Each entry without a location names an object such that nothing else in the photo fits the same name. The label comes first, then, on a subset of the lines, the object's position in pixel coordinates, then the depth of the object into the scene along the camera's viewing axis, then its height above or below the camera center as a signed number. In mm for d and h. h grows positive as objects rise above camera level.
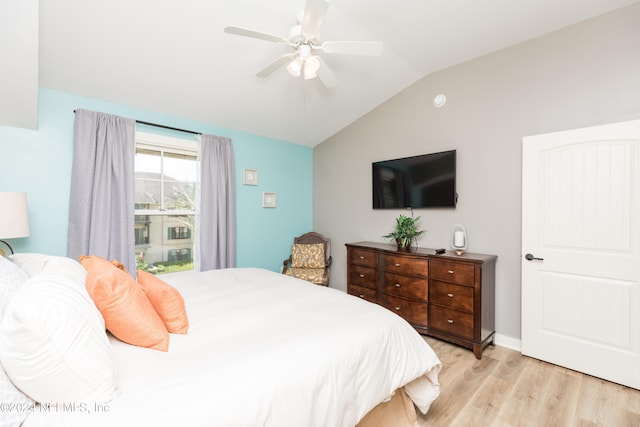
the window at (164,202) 3186 +130
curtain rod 3052 +979
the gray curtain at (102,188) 2672 +235
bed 865 -595
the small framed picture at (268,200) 4176 +205
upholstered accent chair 3928 -693
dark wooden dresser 2574 -768
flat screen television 3129 +402
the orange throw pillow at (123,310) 1195 -424
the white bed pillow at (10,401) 748 -531
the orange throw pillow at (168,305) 1412 -473
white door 2121 -275
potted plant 3295 -200
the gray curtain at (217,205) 3488 +107
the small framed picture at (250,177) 3951 +523
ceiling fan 1715 +1199
